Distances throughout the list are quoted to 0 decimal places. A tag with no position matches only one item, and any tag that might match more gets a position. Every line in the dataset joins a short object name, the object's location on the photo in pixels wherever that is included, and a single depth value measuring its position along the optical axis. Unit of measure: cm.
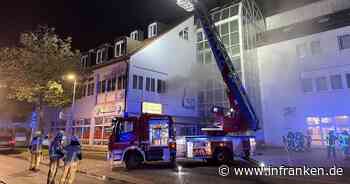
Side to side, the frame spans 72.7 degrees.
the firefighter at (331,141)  1424
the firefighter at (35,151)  1085
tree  1725
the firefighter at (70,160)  726
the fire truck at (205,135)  1145
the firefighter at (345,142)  1439
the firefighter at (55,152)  816
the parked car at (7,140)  2023
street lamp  2609
